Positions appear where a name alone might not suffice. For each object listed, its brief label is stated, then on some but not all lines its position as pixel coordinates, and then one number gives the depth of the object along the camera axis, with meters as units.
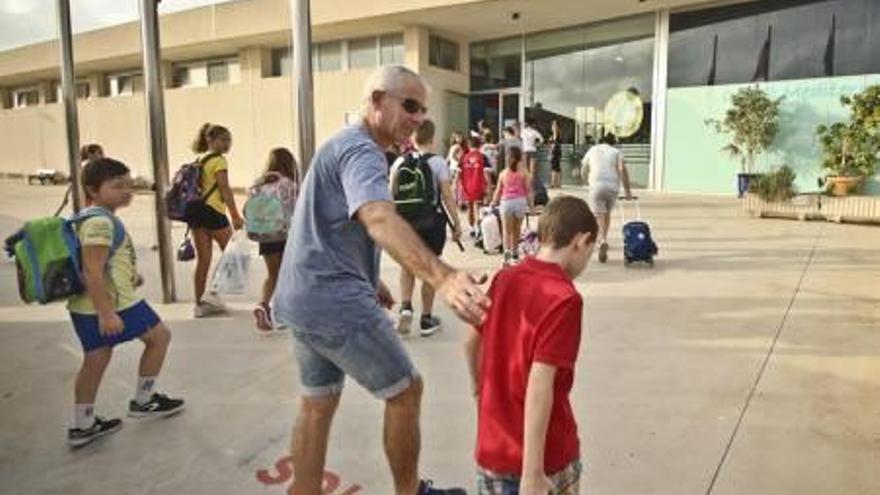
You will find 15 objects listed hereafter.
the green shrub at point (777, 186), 12.86
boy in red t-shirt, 1.75
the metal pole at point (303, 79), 4.84
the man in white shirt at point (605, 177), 8.48
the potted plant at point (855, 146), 13.02
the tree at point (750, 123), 16.45
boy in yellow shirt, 3.37
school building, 16.58
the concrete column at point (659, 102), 18.33
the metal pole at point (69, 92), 6.95
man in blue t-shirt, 2.34
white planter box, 12.09
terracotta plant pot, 12.77
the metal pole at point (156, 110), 6.29
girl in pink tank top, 8.09
